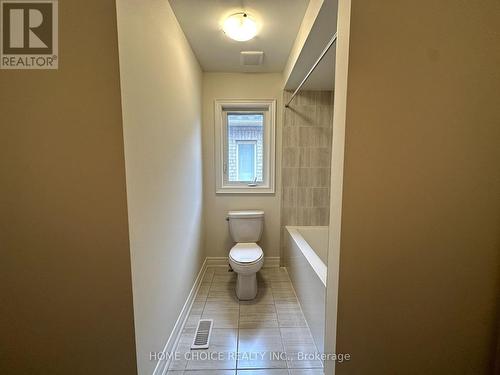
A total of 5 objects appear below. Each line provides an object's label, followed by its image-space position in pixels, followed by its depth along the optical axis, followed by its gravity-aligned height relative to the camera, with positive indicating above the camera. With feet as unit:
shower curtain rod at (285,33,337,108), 3.91 +2.26
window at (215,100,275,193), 8.51 +0.75
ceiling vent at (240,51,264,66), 6.77 +3.49
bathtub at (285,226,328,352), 4.67 -2.98
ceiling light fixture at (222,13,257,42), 5.16 +3.40
